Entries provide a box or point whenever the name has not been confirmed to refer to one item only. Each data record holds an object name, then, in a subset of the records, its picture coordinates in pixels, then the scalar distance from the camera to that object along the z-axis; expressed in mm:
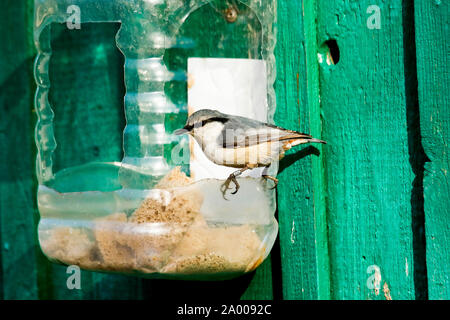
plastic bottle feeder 1858
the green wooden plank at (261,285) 2252
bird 2033
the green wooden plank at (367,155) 2025
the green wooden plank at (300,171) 2104
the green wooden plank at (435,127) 1940
